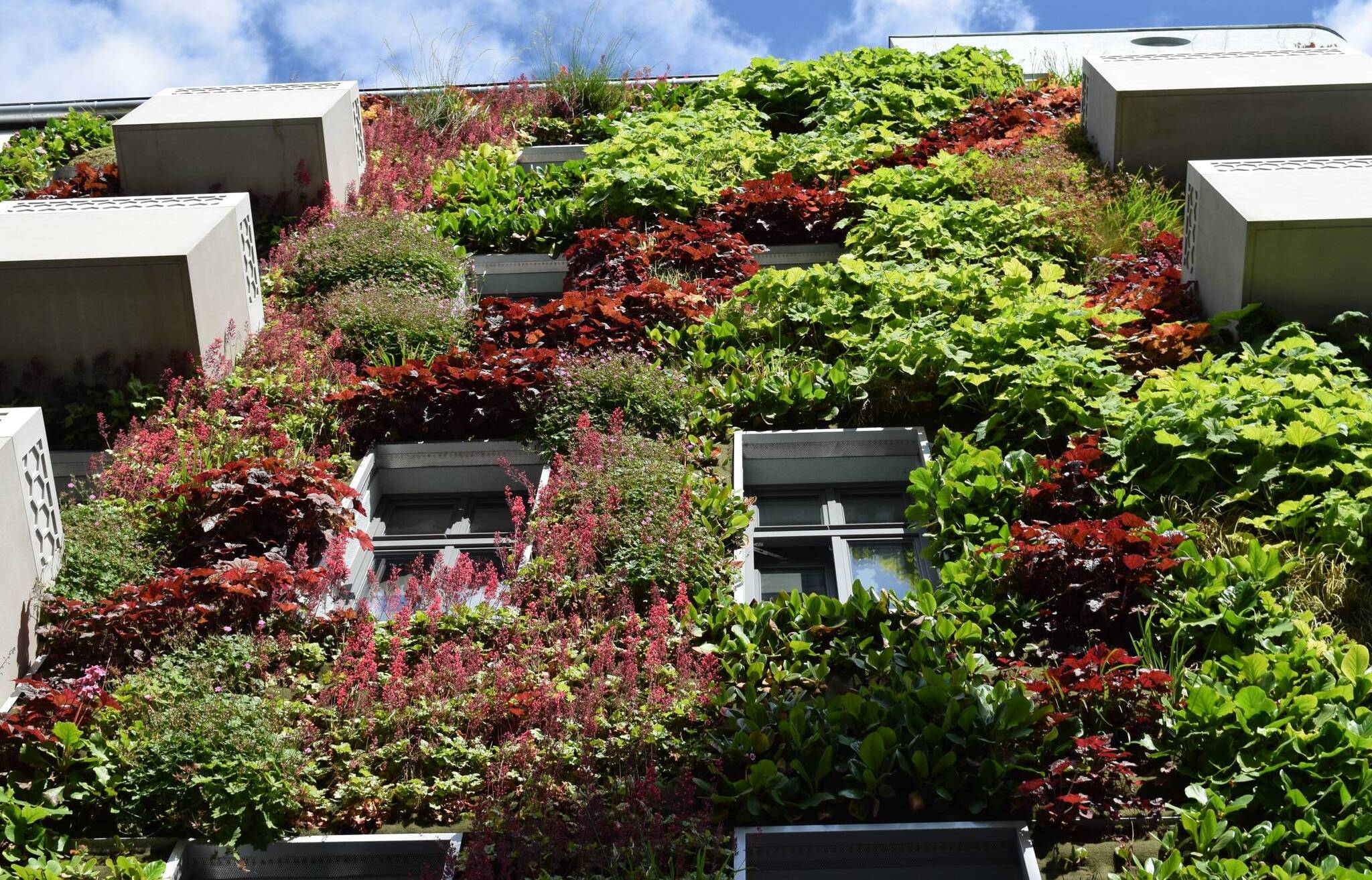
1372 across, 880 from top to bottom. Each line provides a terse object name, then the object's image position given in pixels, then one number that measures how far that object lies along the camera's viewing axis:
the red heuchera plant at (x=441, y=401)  7.26
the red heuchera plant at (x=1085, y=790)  4.55
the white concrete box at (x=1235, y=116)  10.10
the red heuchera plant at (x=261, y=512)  6.31
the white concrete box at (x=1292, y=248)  7.29
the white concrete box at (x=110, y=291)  7.55
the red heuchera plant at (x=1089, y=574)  5.42
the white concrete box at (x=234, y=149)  10.56
